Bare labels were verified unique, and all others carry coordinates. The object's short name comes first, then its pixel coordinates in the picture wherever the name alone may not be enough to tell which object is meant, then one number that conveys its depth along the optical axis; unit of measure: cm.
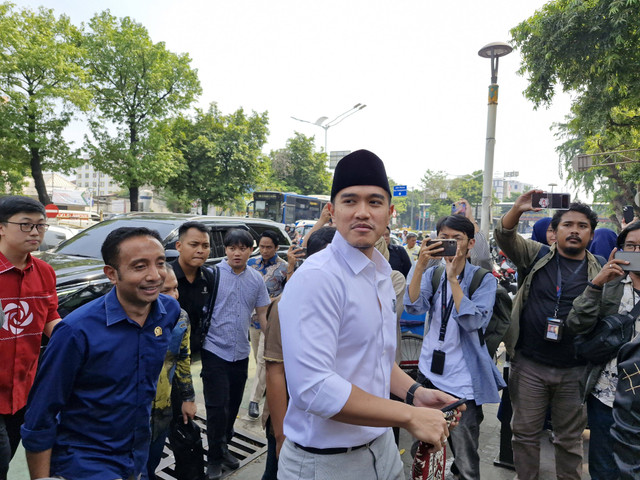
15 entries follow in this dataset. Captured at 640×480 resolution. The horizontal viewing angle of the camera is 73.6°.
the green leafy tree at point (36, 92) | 1767
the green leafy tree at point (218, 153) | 2516
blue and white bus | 2422
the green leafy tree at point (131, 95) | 2153
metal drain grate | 338
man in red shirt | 246
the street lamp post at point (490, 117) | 927
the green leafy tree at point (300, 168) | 3997
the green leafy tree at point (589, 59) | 1028
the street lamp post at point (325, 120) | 1824
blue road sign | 1964
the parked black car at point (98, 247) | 449
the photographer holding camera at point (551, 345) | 304
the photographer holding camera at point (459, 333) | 280
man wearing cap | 123
